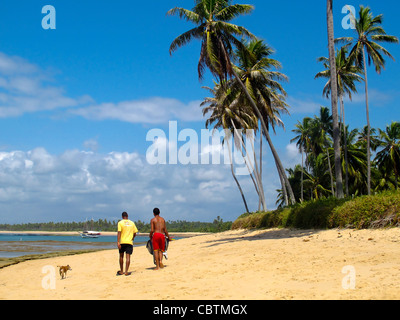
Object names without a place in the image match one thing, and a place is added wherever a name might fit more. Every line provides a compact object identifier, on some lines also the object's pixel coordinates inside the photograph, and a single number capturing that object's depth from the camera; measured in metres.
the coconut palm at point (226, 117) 41.31
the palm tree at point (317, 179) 57.91
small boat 131.64
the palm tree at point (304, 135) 57.41
